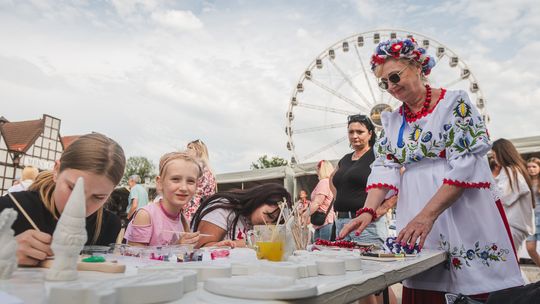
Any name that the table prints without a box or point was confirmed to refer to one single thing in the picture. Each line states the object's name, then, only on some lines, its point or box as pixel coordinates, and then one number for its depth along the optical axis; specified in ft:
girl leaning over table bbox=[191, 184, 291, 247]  6.50
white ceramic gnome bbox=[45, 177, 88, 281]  1.95
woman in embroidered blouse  4.30
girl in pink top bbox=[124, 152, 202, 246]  6.44
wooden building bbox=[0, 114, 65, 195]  67.62
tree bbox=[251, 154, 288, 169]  138.62
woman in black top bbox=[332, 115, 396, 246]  8.47
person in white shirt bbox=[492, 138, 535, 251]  10.30
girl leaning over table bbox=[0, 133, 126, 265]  3.92
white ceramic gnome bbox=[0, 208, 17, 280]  1.95
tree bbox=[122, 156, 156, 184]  156.12
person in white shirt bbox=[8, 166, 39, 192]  14.23
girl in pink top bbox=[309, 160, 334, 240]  11.12
